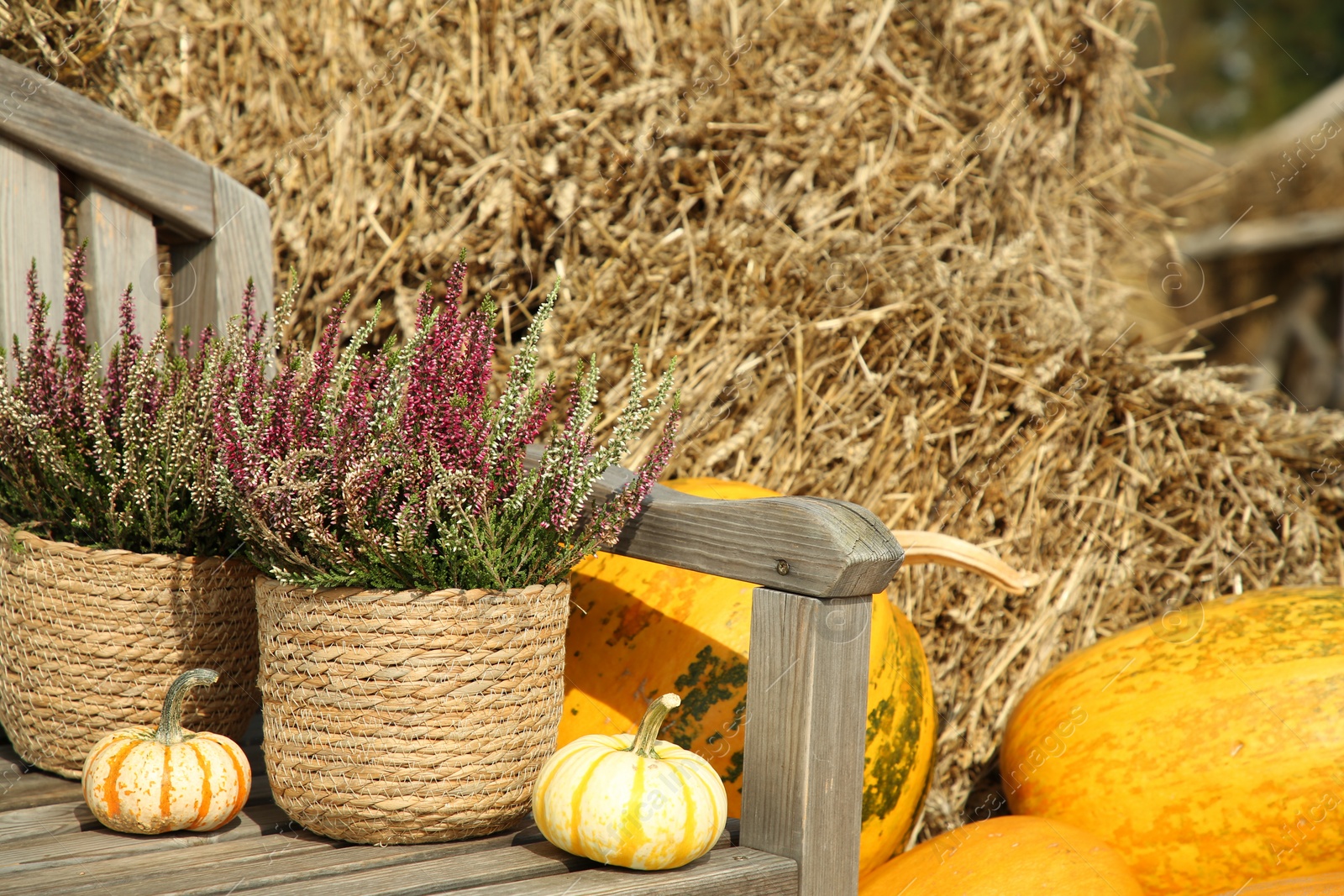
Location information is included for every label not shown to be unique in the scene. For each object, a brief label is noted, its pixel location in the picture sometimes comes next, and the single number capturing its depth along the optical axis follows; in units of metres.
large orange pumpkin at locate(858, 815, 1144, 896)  2.93
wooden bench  2.74
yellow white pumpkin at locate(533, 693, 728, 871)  2.75
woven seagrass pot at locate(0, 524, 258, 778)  2.89
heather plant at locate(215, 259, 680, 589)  2.78
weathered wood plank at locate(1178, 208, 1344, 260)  9.61
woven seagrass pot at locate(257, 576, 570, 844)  2.78
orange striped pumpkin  2.80
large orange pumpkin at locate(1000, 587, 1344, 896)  2.99
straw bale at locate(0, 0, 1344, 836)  3.21
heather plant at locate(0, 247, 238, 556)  2.88
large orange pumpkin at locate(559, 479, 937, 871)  2.96
